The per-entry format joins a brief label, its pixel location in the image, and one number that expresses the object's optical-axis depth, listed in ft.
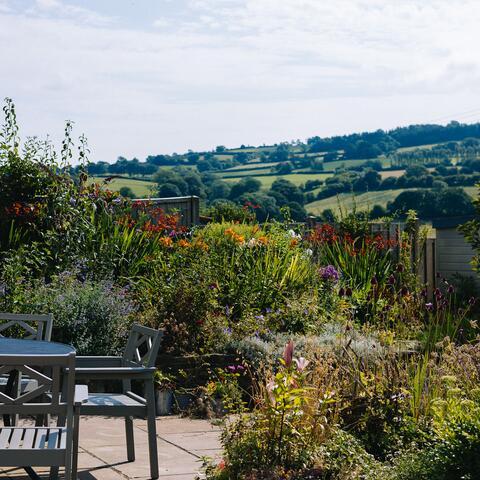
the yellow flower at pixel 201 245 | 32.92
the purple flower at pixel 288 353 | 15.55
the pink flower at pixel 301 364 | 16.16
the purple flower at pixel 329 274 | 32.73
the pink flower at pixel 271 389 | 16.22
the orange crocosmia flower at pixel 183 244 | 33.22
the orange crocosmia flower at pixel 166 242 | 34.19
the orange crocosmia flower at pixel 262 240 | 34.67
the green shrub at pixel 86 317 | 25.81
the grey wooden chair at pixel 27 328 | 18.98
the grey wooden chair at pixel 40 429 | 13.23
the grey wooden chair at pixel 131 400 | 17.56
